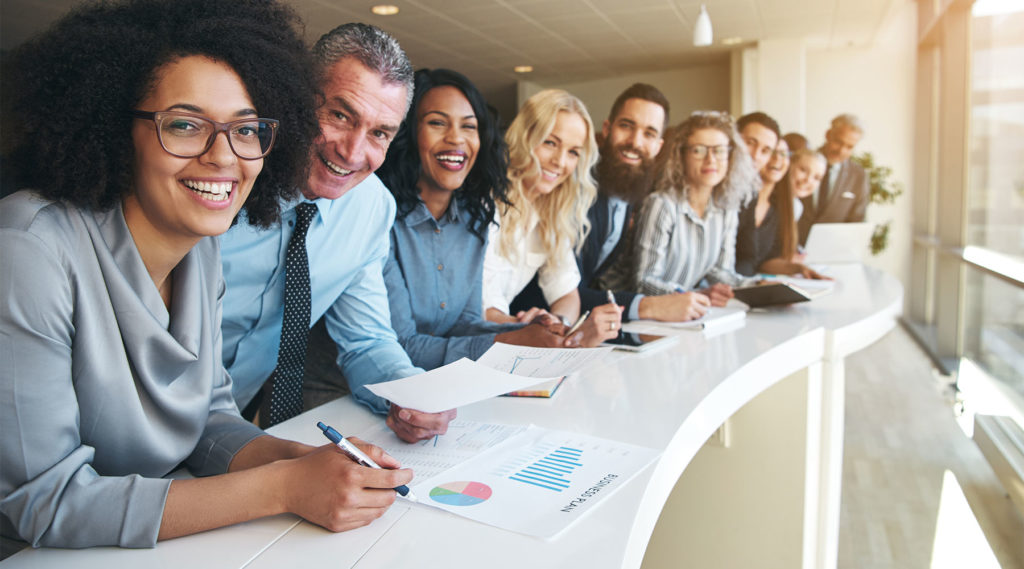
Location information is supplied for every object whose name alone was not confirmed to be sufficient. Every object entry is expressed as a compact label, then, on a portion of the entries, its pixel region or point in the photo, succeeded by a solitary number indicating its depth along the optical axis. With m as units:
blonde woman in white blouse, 2.49
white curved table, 0.85
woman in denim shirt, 1.97
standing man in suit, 4.72
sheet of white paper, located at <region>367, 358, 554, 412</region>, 1.11
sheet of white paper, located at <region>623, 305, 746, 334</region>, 2.27
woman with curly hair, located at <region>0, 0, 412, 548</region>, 0.82
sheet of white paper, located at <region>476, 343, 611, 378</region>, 1.25
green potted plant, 7.70
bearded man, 3.03
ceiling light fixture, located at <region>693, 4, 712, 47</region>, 4.45
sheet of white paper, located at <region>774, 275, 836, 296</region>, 2.90
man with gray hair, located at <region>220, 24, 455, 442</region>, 1.52
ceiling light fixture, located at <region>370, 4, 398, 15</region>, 6.65
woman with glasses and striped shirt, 3.19
